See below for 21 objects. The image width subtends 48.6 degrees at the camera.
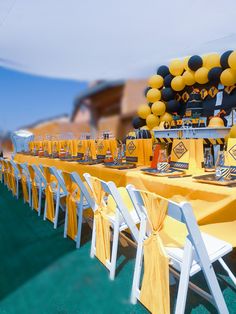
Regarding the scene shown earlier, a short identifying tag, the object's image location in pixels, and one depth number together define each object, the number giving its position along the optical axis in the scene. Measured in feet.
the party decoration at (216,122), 18.11
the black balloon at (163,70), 22.44
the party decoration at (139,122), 24.03
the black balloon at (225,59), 17.28
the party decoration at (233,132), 15.17
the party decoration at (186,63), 20.12
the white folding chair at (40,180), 9.80
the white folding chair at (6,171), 15.96
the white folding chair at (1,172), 18.15
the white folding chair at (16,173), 13.35
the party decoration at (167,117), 22.00
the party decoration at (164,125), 19.65
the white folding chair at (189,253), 3.43
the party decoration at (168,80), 21.85
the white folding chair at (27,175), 11.68
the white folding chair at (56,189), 8.06
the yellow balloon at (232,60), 16.52
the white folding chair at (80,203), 6.77
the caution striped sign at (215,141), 16.46
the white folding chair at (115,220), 4.99
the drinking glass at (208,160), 6.70
